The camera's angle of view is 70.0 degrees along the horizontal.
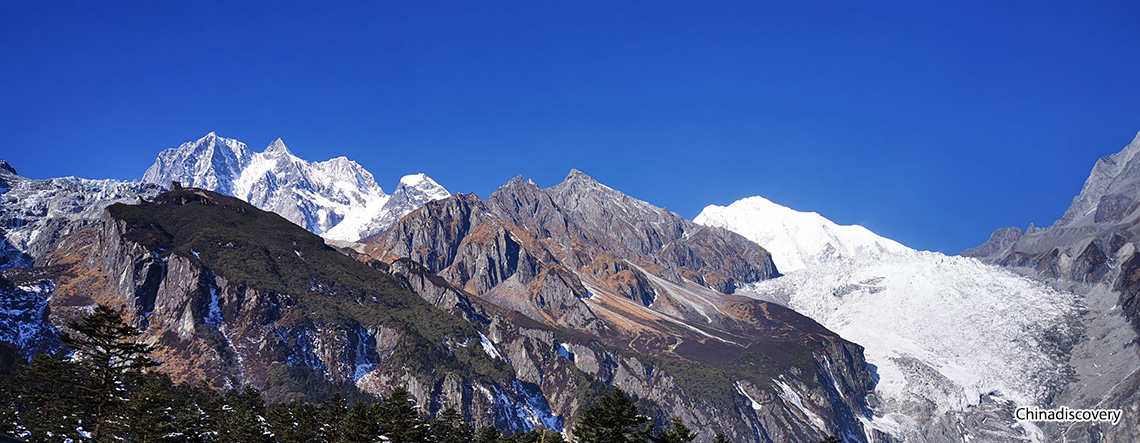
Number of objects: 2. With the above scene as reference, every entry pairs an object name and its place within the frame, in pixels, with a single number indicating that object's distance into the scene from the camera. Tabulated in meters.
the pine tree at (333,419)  118.21
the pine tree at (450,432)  136.62
